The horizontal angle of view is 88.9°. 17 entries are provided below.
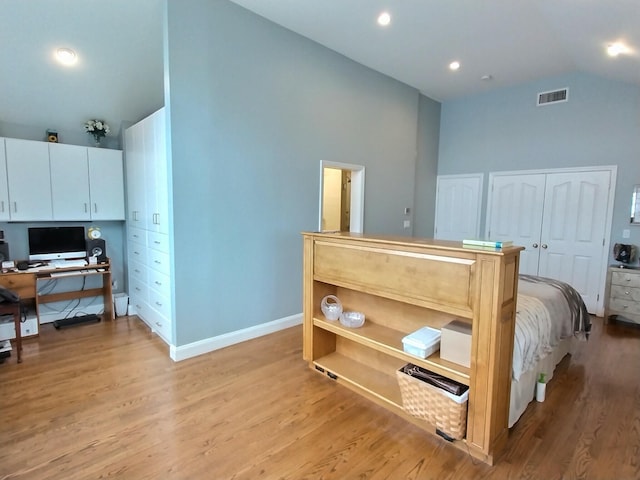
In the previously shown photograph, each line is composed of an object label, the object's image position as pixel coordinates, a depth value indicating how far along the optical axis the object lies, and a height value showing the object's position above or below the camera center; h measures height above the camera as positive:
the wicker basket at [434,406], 1.94 -1.20
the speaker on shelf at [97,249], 4.09 -0.56
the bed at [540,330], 2.15 -0.89
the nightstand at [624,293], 4.06 -0.97
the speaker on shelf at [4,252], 3.56 -0.54
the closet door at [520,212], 5.10 +0.03
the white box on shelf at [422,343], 2.11 -0.86
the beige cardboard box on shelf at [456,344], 2.00 -0.82
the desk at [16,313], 3.00 -1.01
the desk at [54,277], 3.46 -0.87
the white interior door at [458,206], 5.80 +0.12
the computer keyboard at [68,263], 3.82 -0.71
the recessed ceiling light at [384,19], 3.33 +2.00
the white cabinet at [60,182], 3.59 +0.25
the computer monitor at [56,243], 3.85 -0.48
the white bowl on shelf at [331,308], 2.82 -0.86
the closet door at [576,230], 4.58 -0.21
